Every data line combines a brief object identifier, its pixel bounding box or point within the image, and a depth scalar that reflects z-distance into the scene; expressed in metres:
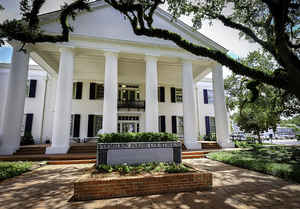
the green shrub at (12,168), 4.74
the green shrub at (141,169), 3.93
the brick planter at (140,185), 3.10
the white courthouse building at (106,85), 8.56
